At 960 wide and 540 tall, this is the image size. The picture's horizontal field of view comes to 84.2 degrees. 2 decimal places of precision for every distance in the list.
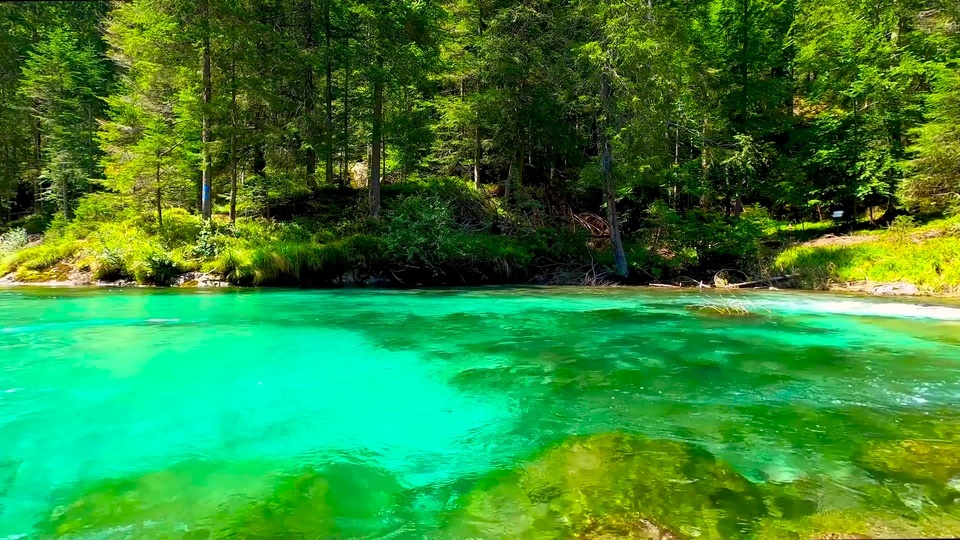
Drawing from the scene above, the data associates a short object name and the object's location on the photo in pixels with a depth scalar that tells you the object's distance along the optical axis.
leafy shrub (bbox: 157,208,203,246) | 18.86
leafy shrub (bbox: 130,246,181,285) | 17.45
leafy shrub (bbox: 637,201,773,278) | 20.39
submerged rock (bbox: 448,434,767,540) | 3.65
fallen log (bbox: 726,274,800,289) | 18.72
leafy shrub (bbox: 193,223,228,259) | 18.23
